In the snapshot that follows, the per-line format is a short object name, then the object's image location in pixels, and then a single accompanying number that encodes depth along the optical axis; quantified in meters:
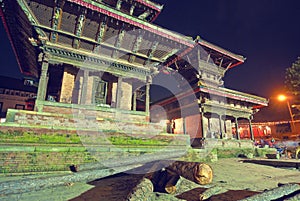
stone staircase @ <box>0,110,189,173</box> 5.30
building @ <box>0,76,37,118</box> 21.88
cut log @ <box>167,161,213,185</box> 4.29
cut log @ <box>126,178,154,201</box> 2.93
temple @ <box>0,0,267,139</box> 8.22
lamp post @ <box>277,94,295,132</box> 22.63
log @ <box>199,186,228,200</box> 3.48
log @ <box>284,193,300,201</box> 2.87
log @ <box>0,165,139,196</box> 3.19
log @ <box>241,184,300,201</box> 2.83
